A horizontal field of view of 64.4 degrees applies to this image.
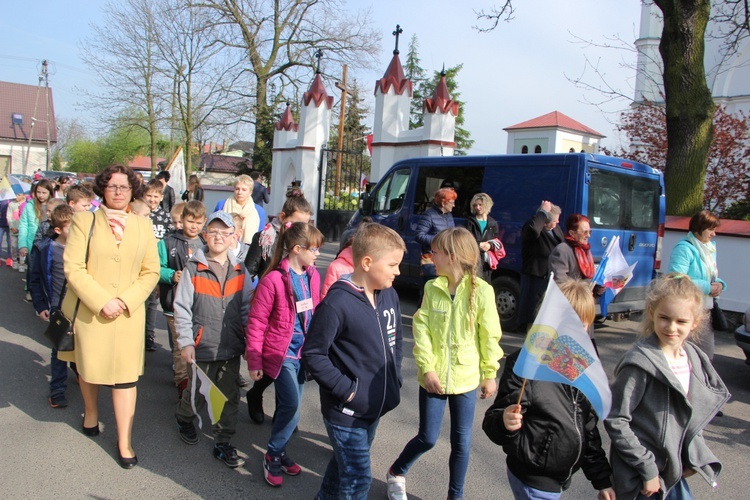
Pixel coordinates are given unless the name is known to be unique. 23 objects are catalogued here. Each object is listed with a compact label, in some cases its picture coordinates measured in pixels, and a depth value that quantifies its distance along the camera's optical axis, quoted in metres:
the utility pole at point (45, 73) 53.07
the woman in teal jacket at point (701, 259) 5.08
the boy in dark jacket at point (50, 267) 5.24
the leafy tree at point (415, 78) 48.53
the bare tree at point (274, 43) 27.09
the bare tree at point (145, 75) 25.16
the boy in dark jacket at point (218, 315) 3.86
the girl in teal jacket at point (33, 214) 8.51
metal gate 18.66
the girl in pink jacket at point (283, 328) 3.58
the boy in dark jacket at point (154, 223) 6.21
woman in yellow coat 3.67
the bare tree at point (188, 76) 25.02
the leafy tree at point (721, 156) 15.05
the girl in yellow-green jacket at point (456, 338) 3.17
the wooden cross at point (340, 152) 19.16
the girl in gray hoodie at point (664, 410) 2.42
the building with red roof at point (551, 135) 43.78
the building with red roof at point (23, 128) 56.75
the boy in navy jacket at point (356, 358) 2.77
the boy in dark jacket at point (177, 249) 4.95
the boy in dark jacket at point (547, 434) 2.36
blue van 7.34
